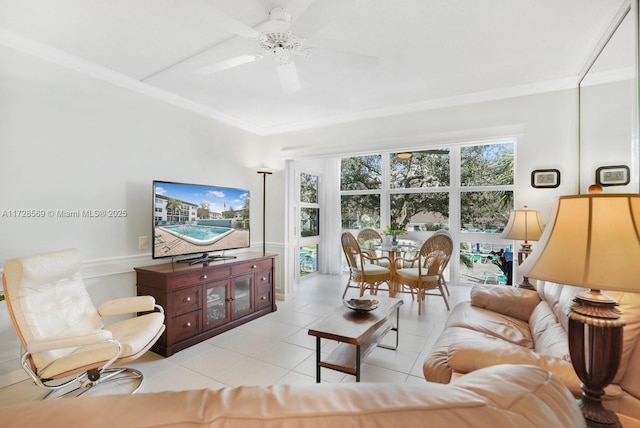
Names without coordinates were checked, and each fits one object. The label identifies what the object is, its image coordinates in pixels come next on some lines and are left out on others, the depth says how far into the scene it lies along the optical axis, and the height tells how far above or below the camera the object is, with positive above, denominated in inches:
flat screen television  118.6 -4.2
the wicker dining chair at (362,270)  171.9 -34.1
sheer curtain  245.8 -6.5
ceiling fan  65.8 +43.7
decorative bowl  97.2 -31.0
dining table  175.8 -23.4
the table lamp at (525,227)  113.8 -6.0
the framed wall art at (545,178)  120.6 +13.7
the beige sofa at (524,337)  48.6 -28.8
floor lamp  180.4 -0.1
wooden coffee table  81.2 -33.4
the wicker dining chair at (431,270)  158.4 -31.7
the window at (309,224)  231.0 -10.3
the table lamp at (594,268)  38.4 -7.5
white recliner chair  73.9 -31.7
